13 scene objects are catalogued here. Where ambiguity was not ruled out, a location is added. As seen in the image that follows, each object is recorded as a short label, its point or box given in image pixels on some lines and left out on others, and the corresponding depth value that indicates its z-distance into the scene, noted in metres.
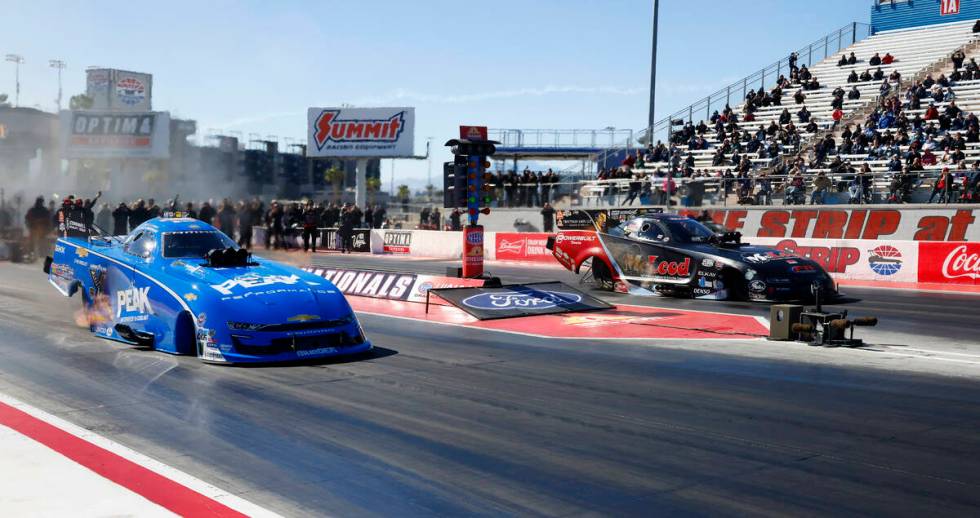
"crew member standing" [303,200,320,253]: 36.31
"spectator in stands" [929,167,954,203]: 26.22
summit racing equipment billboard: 54.31
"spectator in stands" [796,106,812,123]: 36.38
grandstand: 29.69
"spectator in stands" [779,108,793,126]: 36.12
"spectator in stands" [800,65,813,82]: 39.66
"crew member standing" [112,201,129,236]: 27.75
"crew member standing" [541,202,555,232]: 35.16
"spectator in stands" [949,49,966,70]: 34.28
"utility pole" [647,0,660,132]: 40.53
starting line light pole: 18.47
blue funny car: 9.90
